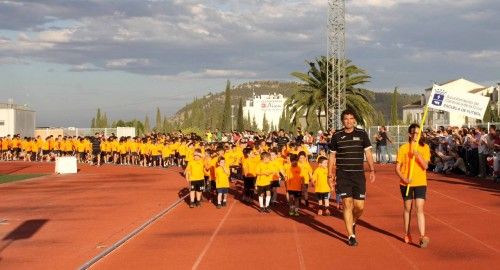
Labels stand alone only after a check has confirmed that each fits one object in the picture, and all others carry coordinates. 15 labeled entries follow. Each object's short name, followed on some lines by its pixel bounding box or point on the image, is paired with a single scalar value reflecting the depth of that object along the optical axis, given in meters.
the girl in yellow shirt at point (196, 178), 17.59
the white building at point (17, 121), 66.19
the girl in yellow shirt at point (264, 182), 16.34
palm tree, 47.69
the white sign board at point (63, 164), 33.62
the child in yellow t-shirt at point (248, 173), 18.50
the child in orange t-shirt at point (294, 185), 15.58
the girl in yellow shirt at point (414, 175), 10.40
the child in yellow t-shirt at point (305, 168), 15.94
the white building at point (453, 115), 86.06
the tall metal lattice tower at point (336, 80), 43.94
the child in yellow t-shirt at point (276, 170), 16.94
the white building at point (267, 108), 164.62
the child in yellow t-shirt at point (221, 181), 17.45
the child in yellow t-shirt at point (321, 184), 15.31
